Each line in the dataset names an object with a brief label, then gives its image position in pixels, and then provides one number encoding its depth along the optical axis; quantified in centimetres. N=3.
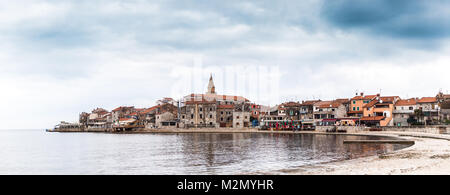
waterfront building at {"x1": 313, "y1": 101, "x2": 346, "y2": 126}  9556
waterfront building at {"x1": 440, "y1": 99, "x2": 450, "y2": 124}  8162
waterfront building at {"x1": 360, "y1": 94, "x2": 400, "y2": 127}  8662
